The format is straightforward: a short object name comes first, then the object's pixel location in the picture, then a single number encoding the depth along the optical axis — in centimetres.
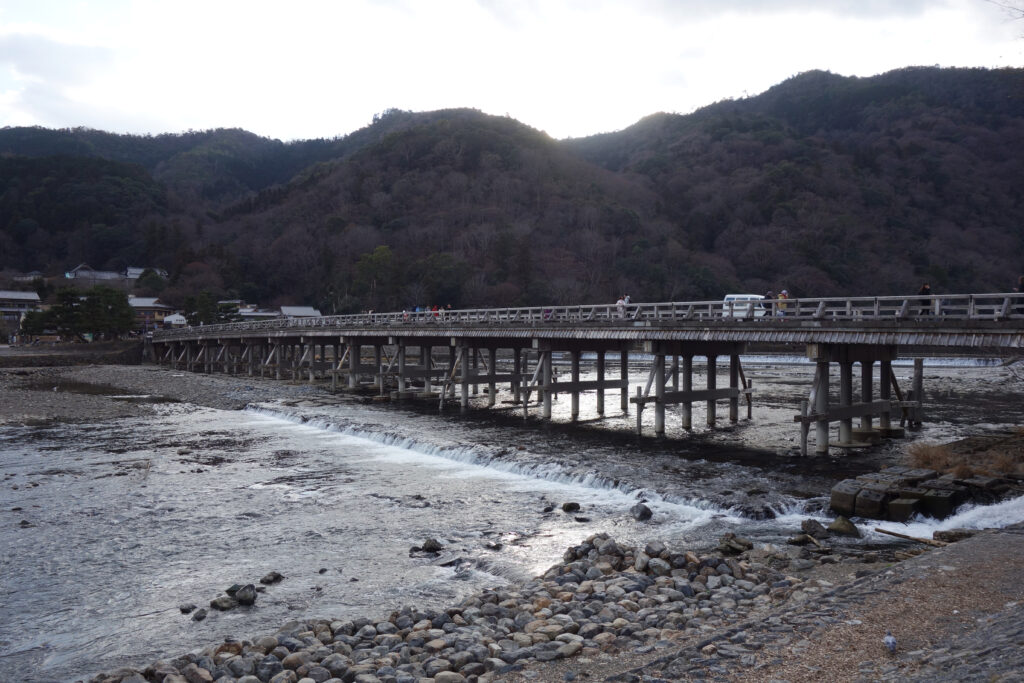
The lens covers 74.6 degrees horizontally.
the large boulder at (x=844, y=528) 1110
